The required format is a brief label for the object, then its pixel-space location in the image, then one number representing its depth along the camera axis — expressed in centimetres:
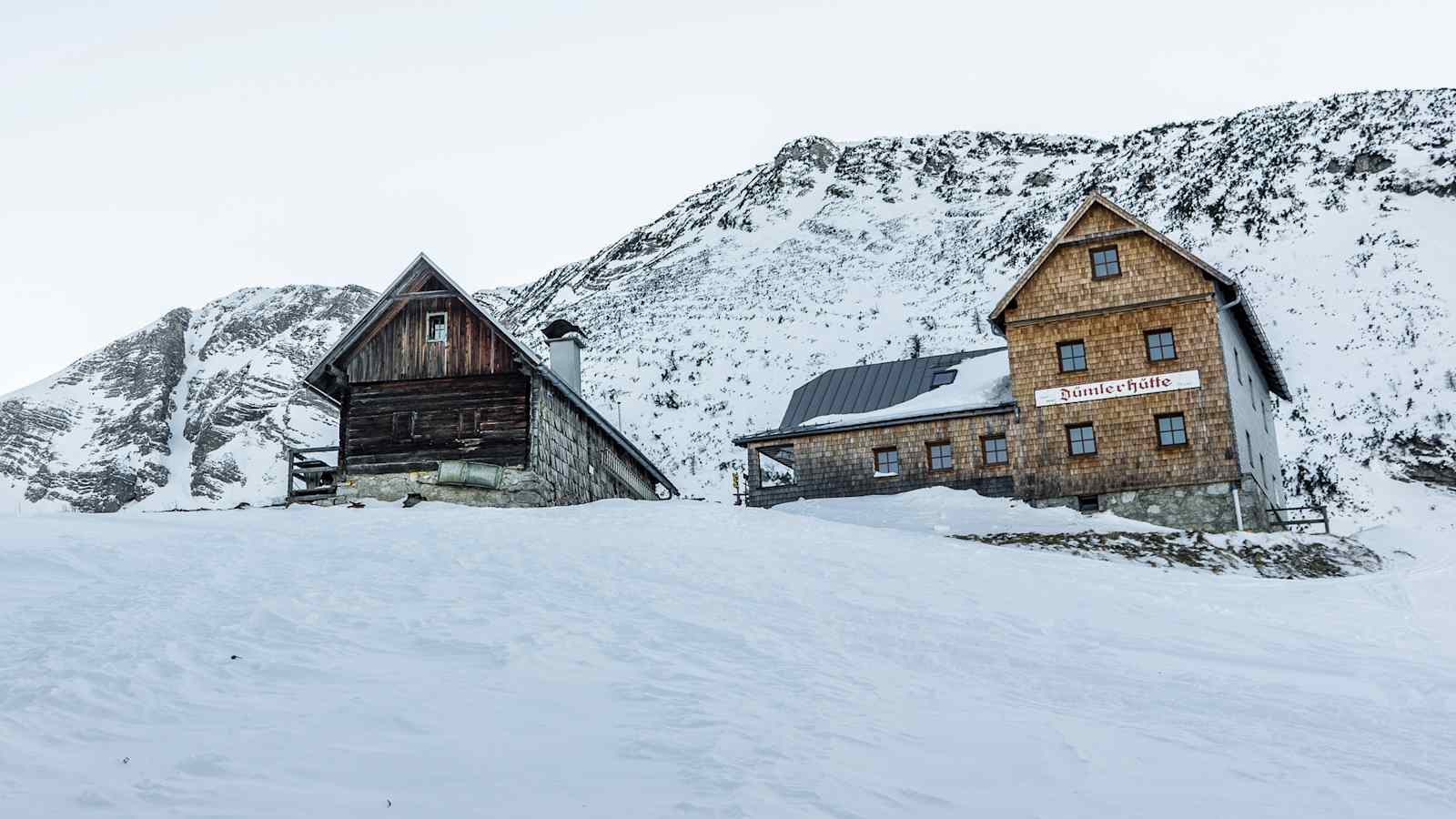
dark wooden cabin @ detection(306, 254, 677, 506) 2805
